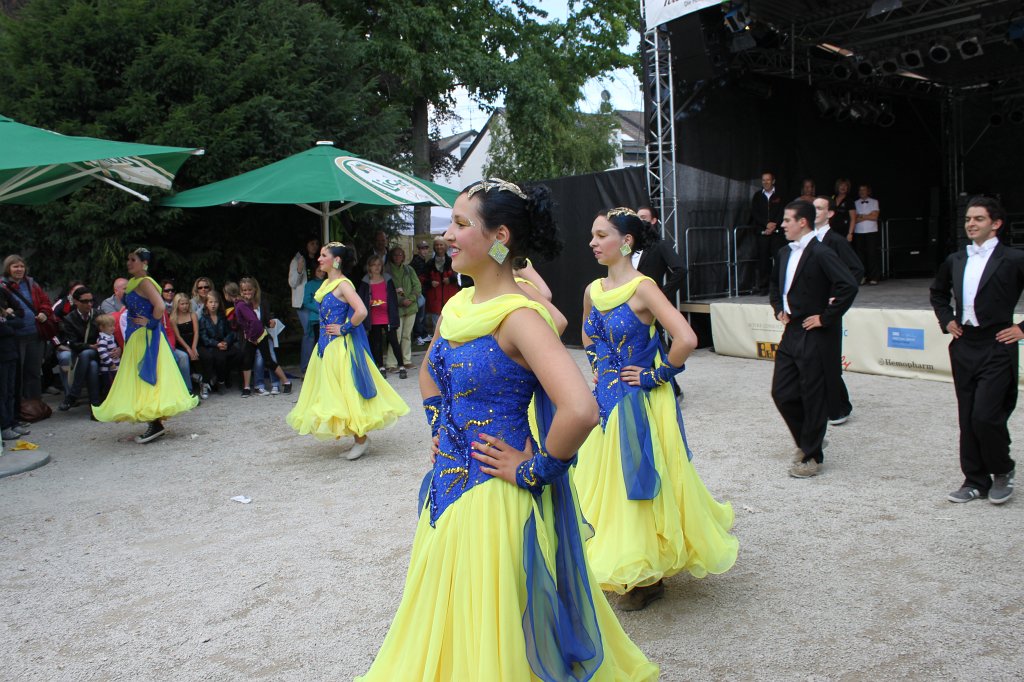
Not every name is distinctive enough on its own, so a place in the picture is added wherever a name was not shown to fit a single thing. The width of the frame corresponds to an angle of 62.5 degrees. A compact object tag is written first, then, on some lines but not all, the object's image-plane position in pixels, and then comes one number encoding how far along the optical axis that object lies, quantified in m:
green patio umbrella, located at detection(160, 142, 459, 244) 10.34
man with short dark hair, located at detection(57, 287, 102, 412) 9.93
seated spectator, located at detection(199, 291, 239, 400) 11.12
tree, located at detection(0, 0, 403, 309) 11.50
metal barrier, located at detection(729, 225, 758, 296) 13.52
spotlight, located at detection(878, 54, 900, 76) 14.98
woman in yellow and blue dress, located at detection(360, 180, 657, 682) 2.32
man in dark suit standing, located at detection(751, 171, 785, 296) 13.51
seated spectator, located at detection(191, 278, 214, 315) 11.20
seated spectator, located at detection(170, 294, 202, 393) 10.88
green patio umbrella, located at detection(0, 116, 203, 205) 6.64
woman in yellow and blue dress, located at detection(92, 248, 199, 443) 8.16
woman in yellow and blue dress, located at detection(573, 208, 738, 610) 3.99
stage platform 10.09
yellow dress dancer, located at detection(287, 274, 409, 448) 7.22
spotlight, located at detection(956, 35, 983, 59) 13.70
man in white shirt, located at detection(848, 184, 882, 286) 15.26
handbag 9.75
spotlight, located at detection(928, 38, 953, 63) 14.01
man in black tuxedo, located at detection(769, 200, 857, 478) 6.15
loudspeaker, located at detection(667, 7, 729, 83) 11.89
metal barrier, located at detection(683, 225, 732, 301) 12.96
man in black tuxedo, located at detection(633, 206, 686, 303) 8.83
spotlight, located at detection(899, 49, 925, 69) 14.68
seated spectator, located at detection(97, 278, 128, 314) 10.47
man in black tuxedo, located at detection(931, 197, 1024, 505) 5.33
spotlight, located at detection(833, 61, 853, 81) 15.23
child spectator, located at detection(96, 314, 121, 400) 9.98
